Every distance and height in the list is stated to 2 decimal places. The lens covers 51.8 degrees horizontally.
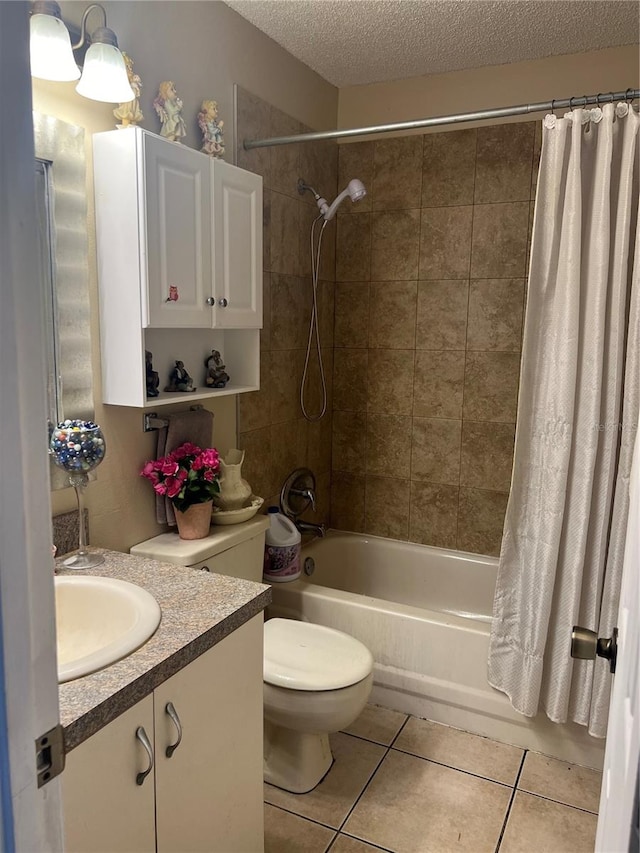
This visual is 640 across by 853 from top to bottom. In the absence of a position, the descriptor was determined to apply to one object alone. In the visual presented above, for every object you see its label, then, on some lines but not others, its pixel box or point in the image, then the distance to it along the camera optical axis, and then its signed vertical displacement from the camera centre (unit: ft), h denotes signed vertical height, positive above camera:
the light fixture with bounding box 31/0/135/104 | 4.96 +2.05
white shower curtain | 6.48 -0.75
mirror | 5.49 +0.48
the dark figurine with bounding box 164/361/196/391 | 7.05 -0.60
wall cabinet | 5.83 +0.69
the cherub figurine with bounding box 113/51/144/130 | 5.84 +1.88
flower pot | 6.75 -2.00
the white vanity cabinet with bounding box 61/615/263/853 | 3.73 -2.84
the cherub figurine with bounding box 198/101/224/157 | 7.07 +2.09
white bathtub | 7.44 -3.97
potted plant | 6.64 -1.60
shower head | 8.43 +1.71
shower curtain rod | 6.28 +2.21
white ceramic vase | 7.29 -1.81
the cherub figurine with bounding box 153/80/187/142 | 6.40 +2.07
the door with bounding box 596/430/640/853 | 2.31 -1.48
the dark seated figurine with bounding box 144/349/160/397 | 6.56 -0.56
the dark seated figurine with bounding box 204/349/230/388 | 7.55 -0.55
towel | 6.92 -1.17
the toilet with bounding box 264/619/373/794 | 6.30 -3.49
